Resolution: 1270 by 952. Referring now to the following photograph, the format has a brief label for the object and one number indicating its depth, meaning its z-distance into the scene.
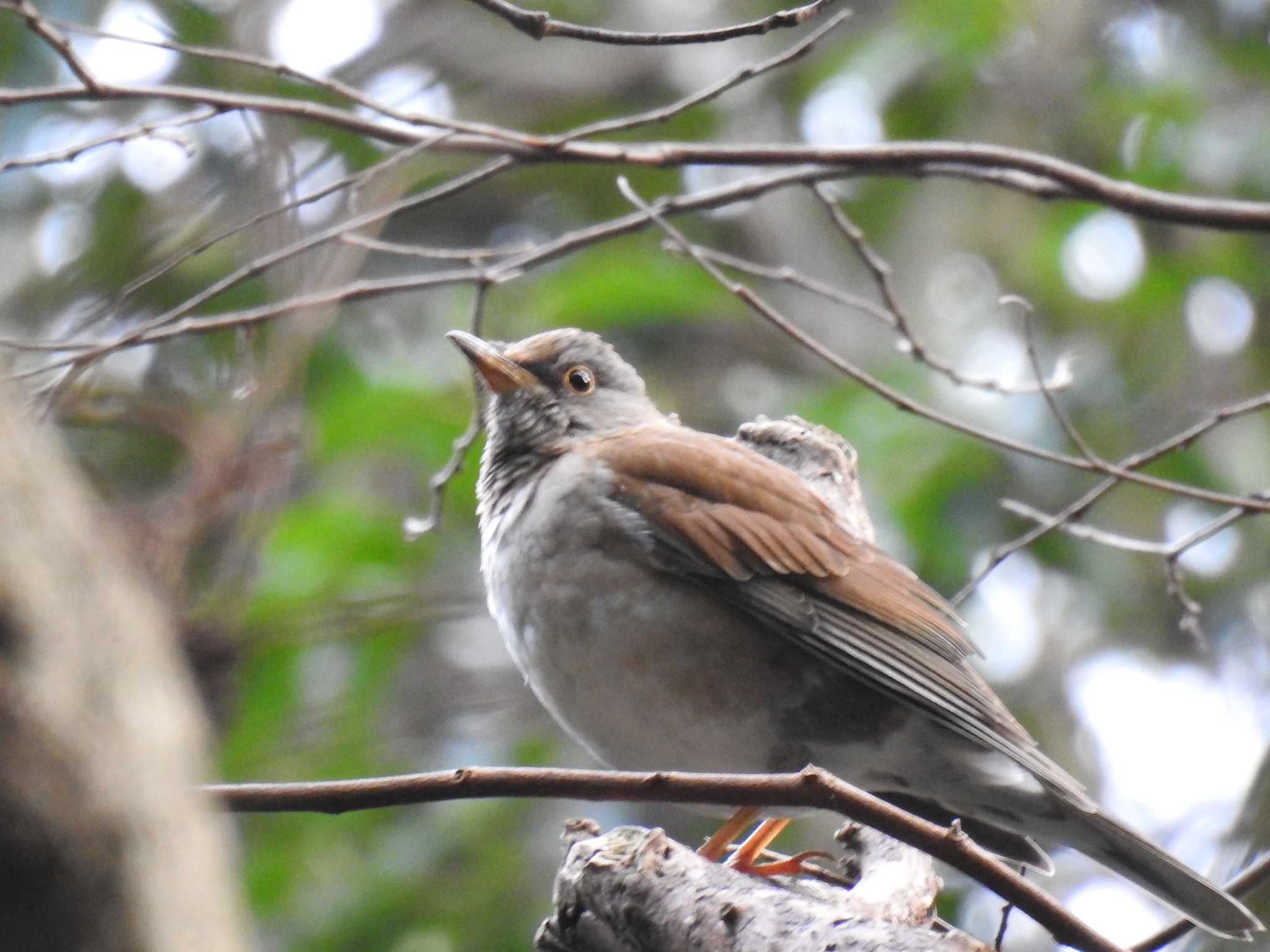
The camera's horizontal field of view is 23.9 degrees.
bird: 8.10
